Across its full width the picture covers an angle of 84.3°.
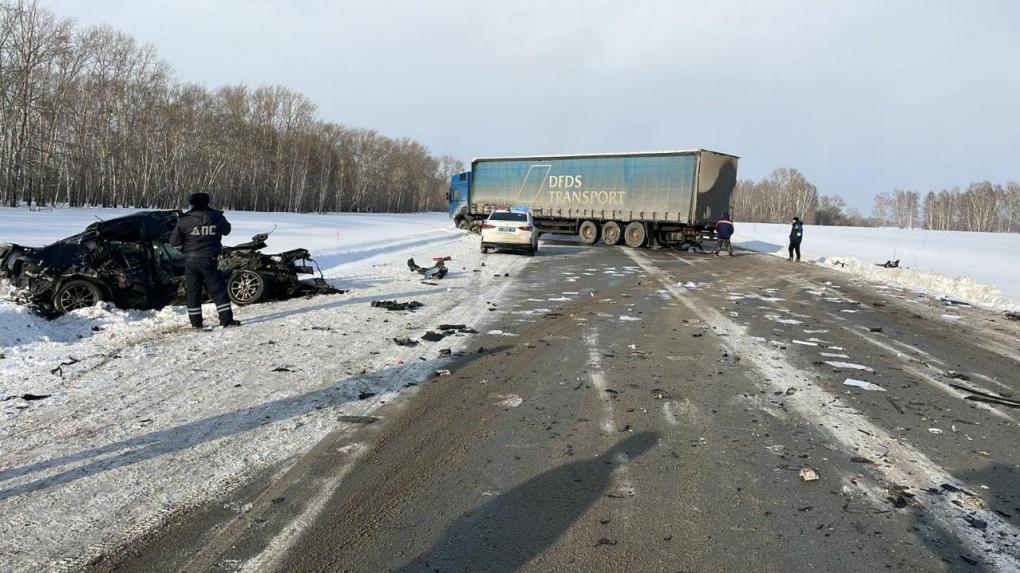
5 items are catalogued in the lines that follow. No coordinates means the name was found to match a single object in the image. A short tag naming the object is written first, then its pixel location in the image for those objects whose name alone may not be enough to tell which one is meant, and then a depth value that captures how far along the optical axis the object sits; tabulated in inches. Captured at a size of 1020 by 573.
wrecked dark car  313.3
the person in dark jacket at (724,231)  911.7
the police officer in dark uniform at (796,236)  824.3
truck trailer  934.4
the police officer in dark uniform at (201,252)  300.7
